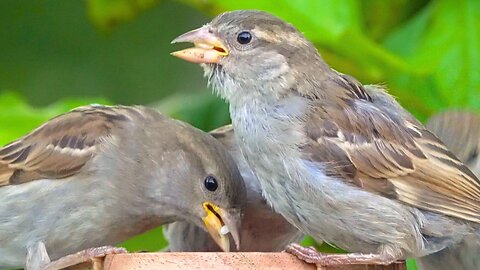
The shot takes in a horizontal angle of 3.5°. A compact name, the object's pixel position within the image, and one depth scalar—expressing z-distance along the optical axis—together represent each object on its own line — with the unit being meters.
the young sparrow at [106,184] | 2.16
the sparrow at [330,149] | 2.12
